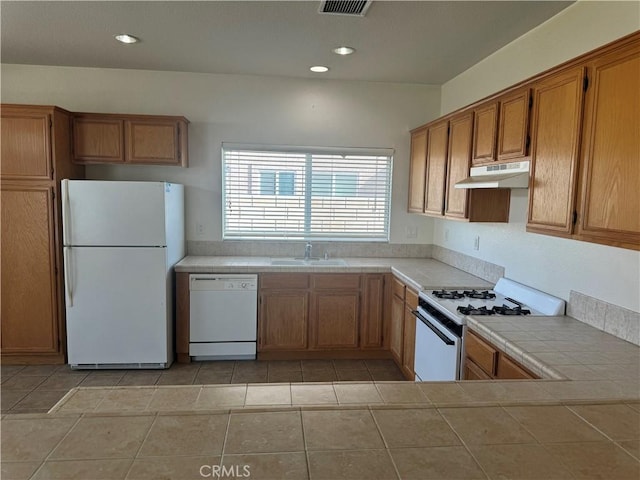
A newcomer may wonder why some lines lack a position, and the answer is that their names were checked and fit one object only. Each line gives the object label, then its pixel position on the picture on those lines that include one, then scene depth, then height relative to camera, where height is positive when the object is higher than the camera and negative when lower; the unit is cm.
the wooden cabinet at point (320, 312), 391 -102
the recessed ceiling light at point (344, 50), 327 +118
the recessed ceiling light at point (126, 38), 311 +117
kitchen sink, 418 -60
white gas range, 250 -65
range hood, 240 +19
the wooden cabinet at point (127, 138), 383 +53
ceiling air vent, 244 +115
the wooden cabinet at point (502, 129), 241 +49
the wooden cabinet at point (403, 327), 337 -104
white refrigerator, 351 -63
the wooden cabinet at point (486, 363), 192 -76
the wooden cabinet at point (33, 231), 353 -31
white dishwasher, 384 -104
